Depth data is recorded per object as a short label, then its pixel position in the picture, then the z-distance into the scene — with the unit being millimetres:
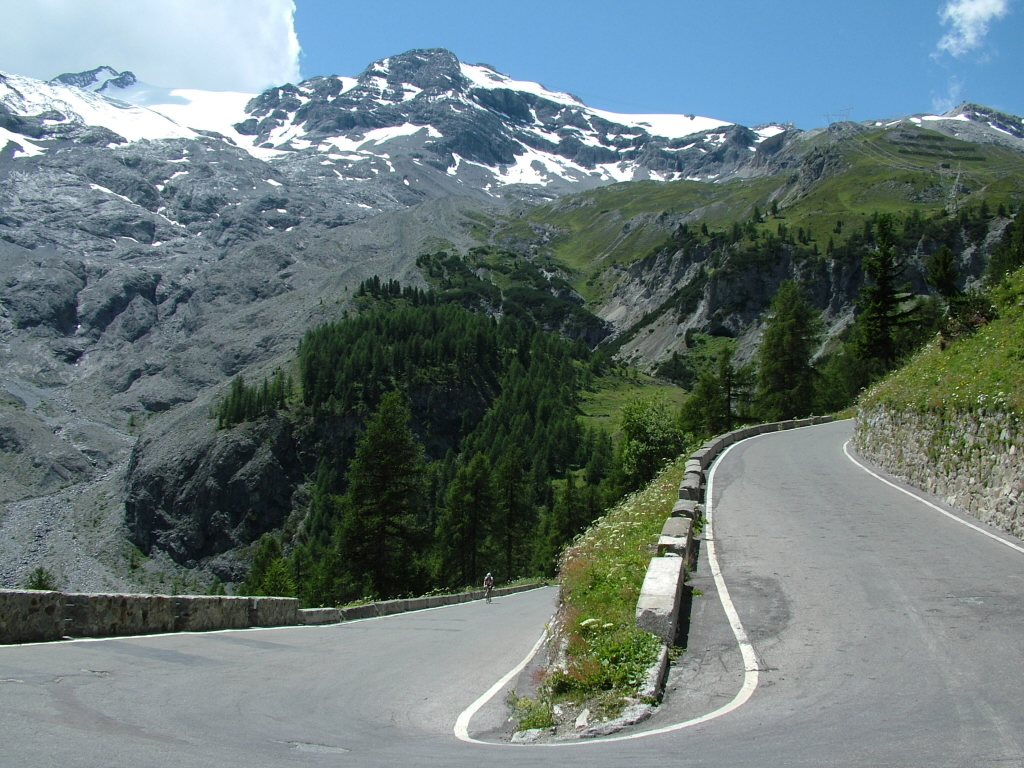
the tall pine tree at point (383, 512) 41094
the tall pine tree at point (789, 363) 61438
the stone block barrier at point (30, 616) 10930
